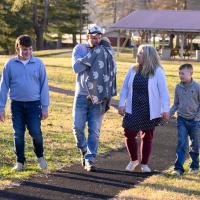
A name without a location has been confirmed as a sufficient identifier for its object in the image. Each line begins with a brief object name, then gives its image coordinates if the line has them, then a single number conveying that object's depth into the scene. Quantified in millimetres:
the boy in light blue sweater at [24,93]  10316
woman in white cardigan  10508
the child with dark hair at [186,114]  10624
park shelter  66582
